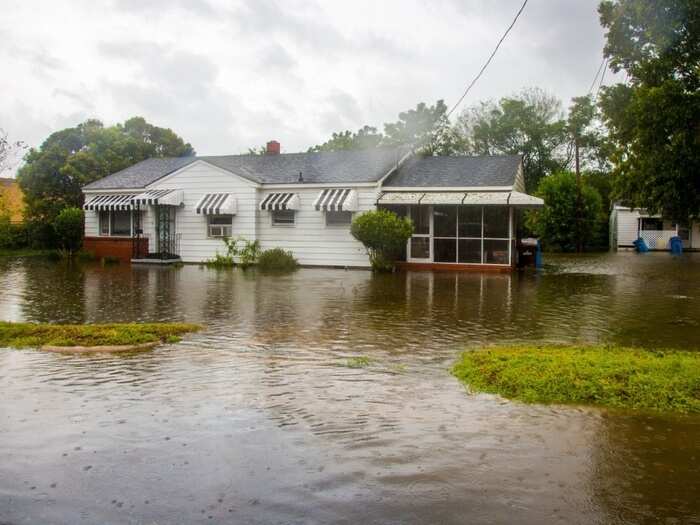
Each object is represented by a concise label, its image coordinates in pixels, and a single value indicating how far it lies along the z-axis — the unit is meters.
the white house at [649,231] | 46.44
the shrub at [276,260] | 25.72
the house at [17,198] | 36.71
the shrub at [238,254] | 26.25
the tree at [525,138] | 56.88
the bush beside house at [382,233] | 23.55
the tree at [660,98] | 17.38
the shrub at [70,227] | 31.16
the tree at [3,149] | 21.06
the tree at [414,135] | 53.03
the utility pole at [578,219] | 44.31
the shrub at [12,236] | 34.41
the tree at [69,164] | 37.06
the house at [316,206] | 25.00
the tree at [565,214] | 44.47
